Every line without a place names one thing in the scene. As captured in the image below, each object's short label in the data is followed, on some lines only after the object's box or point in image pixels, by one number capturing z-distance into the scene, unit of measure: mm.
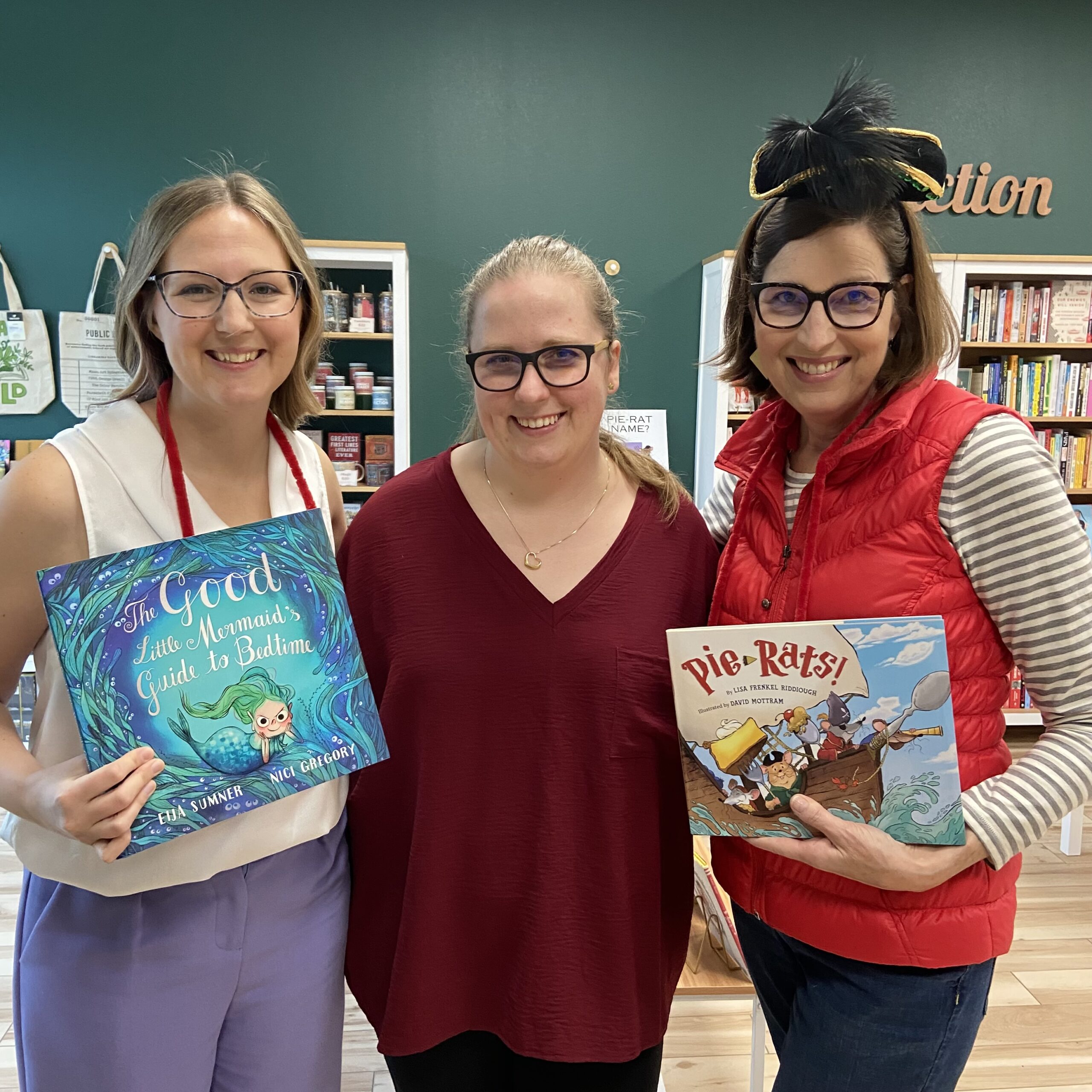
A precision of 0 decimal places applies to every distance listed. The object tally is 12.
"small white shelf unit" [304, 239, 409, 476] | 4062
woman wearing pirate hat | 997
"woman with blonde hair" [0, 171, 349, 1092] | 1070
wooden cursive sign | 4672
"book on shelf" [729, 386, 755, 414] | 4387
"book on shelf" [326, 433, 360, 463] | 4340
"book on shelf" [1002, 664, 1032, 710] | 4359
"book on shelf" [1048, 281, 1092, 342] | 4332
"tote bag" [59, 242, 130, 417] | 4395
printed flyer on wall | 4551
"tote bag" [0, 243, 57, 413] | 4355
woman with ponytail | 1192
